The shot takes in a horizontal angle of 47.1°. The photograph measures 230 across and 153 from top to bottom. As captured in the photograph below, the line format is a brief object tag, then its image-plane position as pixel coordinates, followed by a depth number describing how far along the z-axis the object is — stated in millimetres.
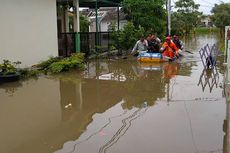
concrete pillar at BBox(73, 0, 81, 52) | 14124
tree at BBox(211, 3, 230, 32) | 43074
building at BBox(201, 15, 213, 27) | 83385
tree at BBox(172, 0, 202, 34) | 44084
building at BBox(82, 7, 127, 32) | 30167
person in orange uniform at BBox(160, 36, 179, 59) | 14210
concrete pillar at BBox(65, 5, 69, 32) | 17025
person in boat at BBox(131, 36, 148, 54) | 15171
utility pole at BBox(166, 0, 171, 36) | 21882
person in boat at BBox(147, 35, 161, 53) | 14804
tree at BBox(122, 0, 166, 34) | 18537
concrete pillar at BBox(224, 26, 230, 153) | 4362
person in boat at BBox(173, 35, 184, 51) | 16455
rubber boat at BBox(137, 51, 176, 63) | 13693
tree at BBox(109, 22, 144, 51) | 16498
